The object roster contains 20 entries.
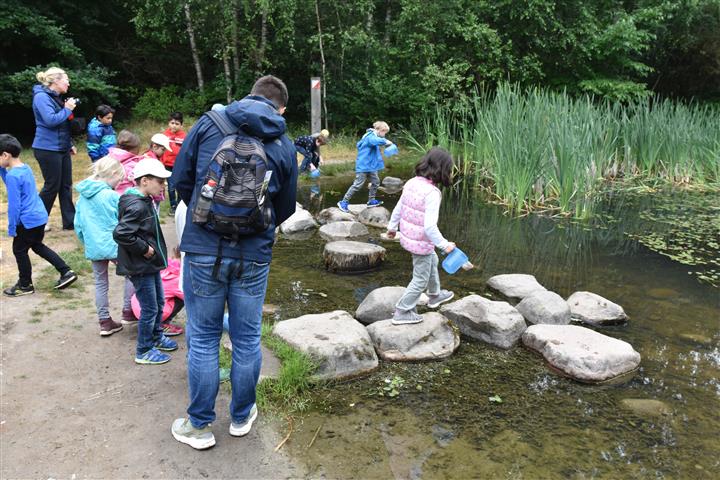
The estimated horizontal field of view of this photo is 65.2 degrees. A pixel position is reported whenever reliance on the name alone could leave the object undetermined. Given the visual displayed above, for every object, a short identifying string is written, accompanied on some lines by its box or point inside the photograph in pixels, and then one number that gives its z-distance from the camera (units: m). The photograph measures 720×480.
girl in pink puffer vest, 3.78
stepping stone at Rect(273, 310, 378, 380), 3.37
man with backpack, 2.22
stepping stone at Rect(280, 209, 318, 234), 6.77
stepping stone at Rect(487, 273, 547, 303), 4.83
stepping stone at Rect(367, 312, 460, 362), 3.69
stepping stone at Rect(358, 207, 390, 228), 7.21
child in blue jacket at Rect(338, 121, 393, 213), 7.65
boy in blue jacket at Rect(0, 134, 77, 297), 4.13
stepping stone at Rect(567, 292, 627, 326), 4.35
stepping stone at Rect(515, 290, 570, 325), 4.28
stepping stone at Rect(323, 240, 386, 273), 5.39
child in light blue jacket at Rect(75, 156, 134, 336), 3.59
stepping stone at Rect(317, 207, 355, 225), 7.28
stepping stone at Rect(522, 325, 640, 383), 3.48
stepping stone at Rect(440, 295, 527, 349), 3.93
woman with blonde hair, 5.24
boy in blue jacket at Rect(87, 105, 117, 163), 6.13
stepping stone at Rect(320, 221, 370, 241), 6.55
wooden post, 11.30
